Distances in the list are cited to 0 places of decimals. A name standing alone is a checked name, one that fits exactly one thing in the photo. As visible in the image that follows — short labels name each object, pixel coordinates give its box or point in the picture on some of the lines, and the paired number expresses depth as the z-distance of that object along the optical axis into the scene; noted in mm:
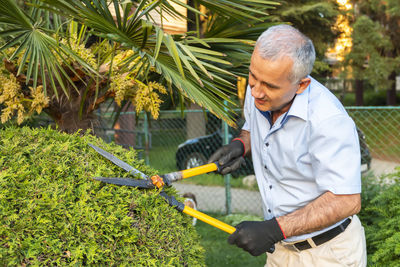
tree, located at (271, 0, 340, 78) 8609
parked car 7848
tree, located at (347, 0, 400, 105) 13688
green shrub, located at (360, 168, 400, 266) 3031
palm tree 2379
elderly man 1826
